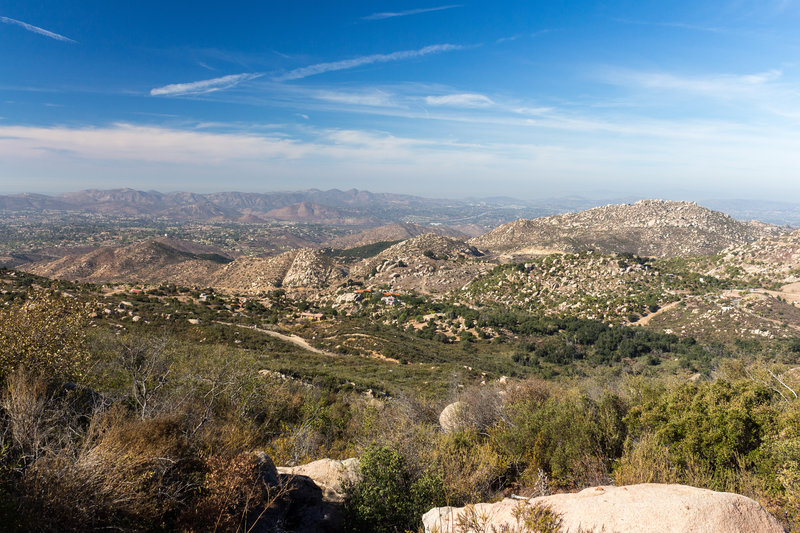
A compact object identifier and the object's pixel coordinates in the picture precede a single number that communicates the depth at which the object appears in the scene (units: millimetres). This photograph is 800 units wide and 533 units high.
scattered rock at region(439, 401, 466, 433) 14742
